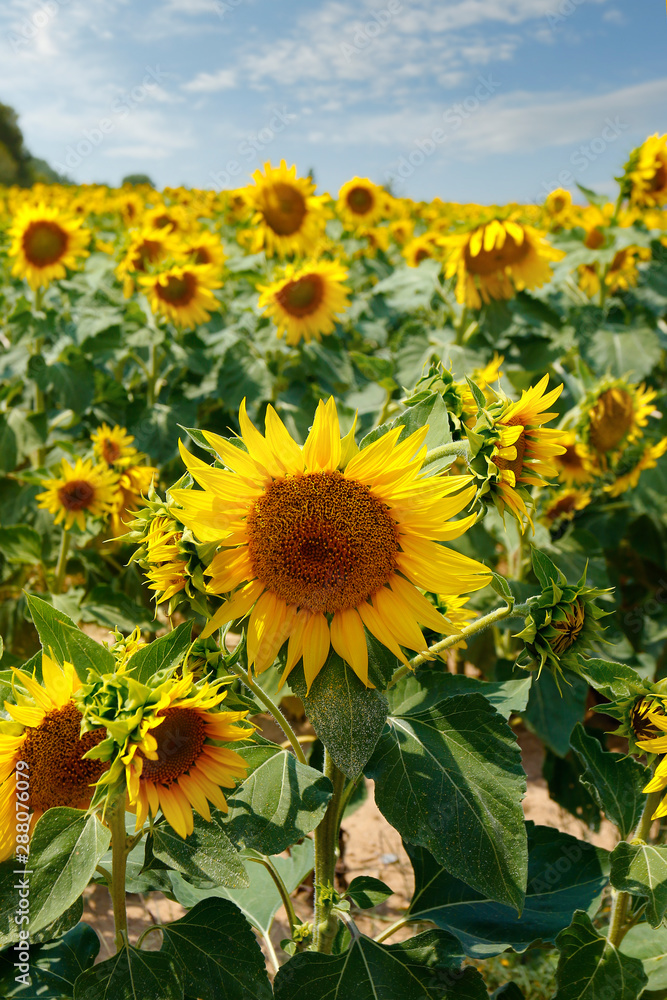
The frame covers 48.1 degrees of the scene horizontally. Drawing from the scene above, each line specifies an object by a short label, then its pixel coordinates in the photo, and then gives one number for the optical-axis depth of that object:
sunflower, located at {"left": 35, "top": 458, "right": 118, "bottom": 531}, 2.57
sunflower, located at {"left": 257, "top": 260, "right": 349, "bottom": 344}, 3.21
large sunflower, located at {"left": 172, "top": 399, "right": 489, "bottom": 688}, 1.01
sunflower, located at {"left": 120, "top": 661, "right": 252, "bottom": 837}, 0.99
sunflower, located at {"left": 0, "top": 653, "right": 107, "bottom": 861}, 1.06
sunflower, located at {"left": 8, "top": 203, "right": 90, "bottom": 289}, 3.48
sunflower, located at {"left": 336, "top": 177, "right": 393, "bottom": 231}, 5.77
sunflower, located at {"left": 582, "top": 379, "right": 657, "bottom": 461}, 2.68
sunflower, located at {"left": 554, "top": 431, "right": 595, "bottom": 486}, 2.76
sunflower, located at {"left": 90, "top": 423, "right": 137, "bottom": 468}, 2.72
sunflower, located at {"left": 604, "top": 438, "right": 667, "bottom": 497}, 2.92
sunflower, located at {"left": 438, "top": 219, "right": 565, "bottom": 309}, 2.96
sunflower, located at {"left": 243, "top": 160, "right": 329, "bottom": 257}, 3.71
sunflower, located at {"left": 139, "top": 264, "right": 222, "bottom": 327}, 3.29
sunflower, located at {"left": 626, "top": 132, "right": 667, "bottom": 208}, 3.36
